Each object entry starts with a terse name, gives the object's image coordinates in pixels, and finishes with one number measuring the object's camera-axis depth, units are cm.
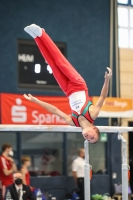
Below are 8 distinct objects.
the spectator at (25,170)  1255
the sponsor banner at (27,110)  1414
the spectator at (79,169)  1413
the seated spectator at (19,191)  1033
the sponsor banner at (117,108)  1580
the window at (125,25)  1658
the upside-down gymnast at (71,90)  712
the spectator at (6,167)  1207
